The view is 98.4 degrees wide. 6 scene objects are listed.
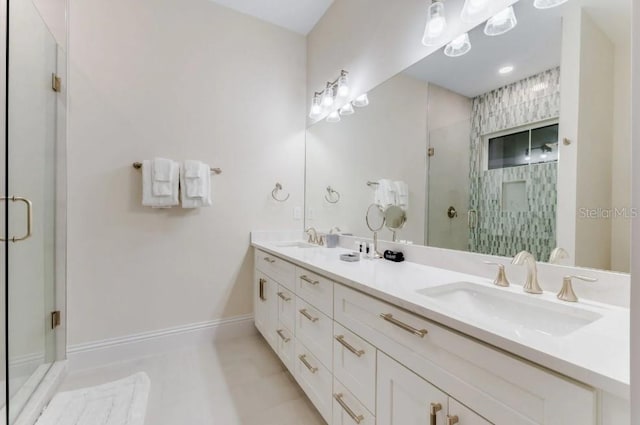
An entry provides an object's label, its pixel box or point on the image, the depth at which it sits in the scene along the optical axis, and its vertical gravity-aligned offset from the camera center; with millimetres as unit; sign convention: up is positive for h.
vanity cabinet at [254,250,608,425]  564 -453
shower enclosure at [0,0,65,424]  1447 +45
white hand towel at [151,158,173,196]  1981 +236
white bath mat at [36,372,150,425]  1411 -1079
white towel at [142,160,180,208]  1978 +134
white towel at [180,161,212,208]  2084 +160
